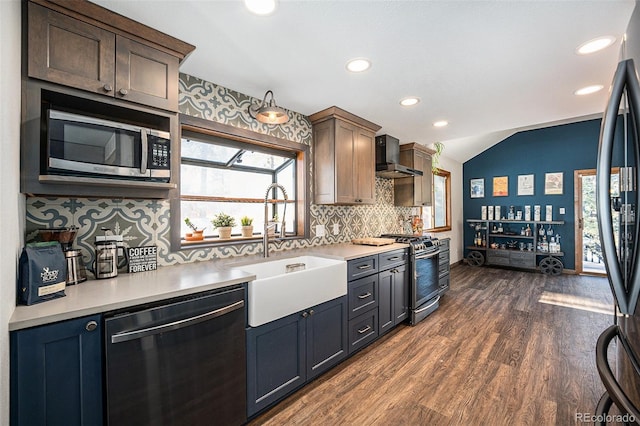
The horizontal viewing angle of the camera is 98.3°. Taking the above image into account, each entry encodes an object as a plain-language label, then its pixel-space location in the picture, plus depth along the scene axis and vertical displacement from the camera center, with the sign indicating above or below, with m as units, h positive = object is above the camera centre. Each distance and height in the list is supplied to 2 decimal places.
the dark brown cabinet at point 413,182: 4.30 +0.50
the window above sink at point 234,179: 2.26 +0.34
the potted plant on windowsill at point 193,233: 2.24 -0.15
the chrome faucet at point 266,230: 2.39 -0.13
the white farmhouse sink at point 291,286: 1.71 -0.50
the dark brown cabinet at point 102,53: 1.30 +0.86
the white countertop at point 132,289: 1.07 -0.37
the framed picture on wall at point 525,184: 6.15 +0.64
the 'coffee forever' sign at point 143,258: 1.79 -0.29
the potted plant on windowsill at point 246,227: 2.56 -0.11
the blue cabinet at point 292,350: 1.72 -0.96
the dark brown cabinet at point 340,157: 2.91 +0.63
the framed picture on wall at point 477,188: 6.76 +0.62
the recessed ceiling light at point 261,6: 1.41 +1.09
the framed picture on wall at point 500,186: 6.43 +0.63
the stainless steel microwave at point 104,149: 1.31 +0.35
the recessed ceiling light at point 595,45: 1.72 +1.08
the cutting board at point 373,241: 3.14 -0.32
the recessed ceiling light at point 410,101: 2.63 +1.10
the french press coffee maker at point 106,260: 1.63 -0.27
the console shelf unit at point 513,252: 5.75 -0.86
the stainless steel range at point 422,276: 3.23 -0.78
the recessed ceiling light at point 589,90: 2.37 +1.08
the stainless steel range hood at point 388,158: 3.67 +0.76
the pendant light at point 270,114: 2.28 +0.84
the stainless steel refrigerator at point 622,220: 0.71 -0.02
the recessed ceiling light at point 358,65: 1.96 +1.09
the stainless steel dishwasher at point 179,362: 1.20 -0.72
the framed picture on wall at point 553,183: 5.83 +0.63
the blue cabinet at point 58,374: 1.00 -0.61
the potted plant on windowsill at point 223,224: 2.41 -0.08
